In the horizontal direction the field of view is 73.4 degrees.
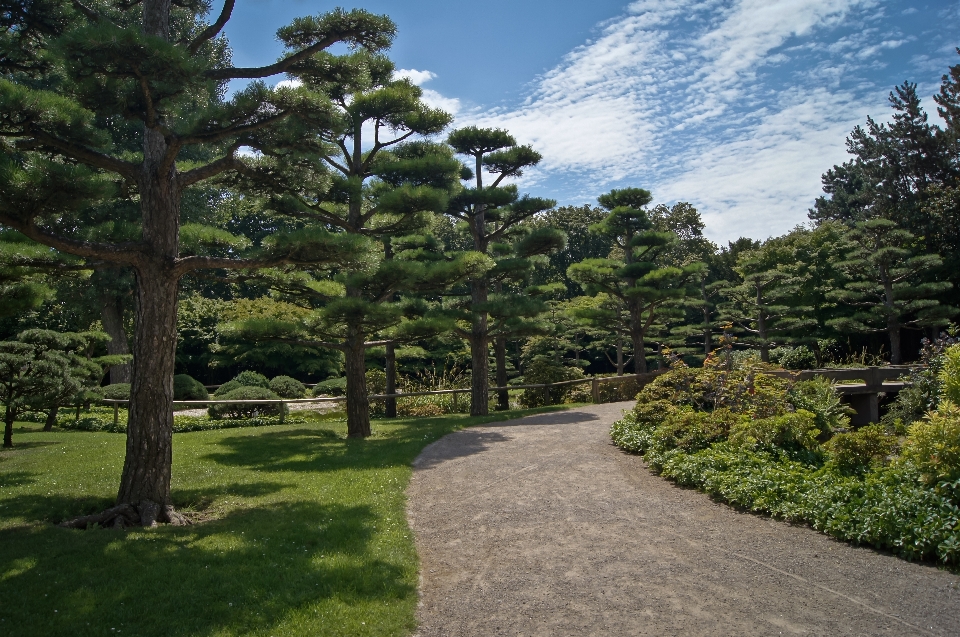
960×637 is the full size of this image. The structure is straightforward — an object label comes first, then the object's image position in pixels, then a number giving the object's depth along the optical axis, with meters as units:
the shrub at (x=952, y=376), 6.62
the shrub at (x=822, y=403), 7.91
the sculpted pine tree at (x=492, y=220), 14.61
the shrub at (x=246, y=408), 14.93
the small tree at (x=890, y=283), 18.67
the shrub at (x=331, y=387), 18.72
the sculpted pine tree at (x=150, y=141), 5.31
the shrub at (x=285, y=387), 18.03
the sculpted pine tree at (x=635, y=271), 18.16
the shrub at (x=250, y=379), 17.92
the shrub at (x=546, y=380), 18.01
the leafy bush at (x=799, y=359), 19.56
